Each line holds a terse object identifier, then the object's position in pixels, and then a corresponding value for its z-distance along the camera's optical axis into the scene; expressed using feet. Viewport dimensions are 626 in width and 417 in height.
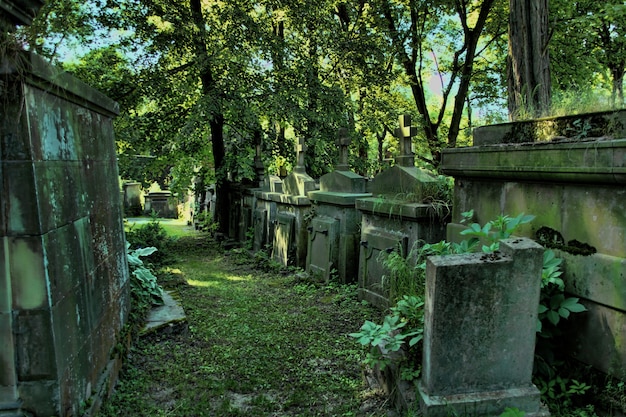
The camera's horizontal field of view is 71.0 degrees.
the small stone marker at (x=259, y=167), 34.01
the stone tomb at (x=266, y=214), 29.19
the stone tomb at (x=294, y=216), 24.75
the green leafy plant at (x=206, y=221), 41.96
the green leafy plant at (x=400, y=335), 8.49
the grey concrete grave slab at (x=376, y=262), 15.94
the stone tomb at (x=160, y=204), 64.75
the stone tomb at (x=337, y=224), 20.44
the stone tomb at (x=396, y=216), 15.28
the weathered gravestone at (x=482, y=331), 7.41
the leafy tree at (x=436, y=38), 41.75
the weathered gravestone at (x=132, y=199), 63.25
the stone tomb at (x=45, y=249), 6.63
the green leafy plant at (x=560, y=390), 7.82
